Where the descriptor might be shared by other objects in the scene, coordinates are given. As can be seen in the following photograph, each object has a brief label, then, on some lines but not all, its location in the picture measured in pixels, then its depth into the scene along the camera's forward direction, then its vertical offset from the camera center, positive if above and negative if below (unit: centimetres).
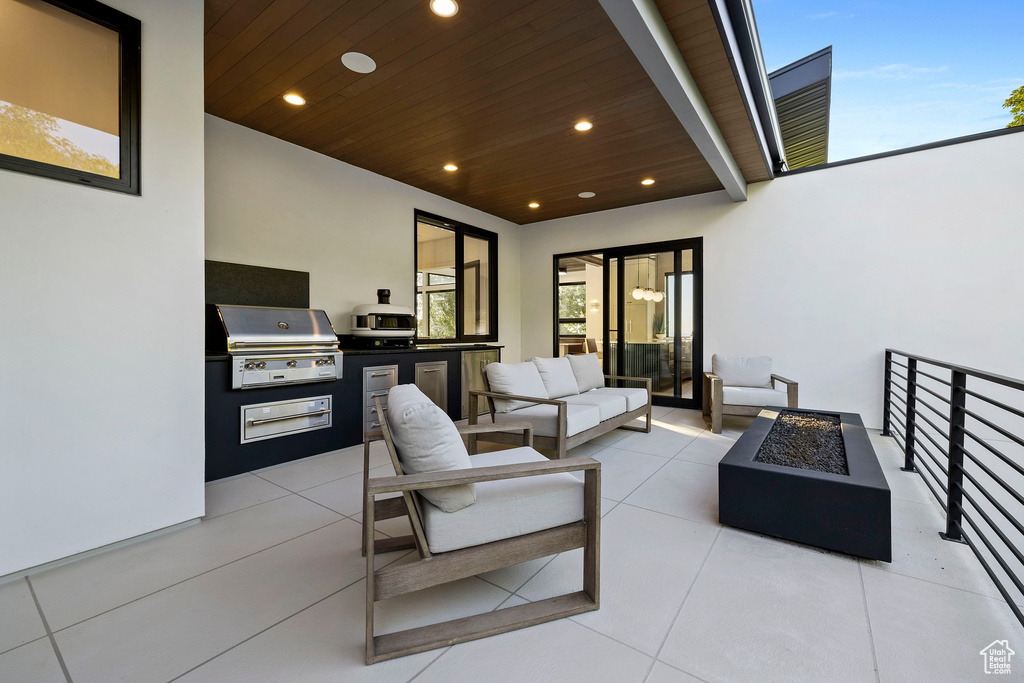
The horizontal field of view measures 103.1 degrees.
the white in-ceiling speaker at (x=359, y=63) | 273 +187
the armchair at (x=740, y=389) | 418 -55
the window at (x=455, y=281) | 546 +80
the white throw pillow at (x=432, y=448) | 144 -40
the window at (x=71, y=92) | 180 +115
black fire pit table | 189 -78
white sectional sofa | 308 -58
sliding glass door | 559 +32
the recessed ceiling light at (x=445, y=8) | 228 +187
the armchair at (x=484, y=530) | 134 -72
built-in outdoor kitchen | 298 -28
